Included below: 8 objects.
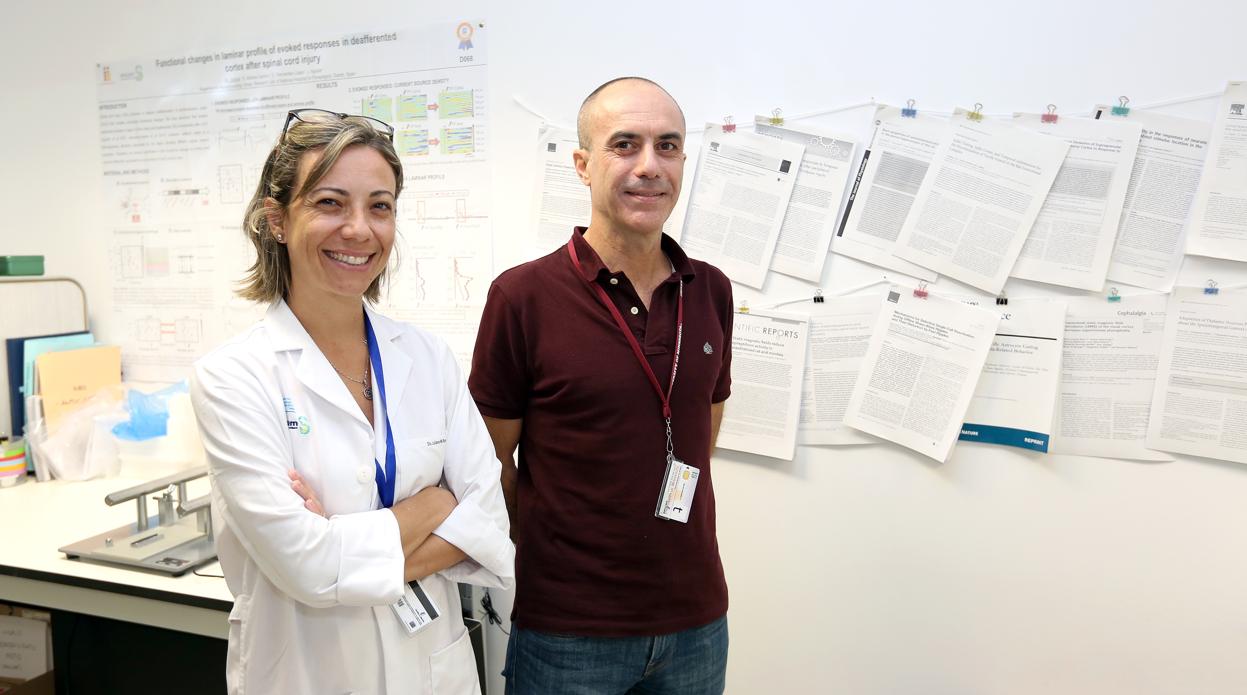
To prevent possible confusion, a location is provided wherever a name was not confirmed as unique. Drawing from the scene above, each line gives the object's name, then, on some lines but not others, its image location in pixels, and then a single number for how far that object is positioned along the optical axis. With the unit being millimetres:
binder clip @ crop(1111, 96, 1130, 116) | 1700
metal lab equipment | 1761
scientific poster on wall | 2219
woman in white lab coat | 1045
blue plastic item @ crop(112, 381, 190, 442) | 2363
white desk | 1662
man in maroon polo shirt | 1328
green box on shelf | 2516
